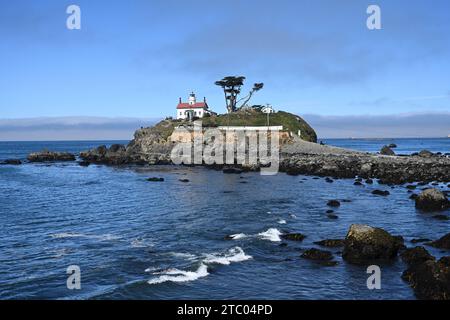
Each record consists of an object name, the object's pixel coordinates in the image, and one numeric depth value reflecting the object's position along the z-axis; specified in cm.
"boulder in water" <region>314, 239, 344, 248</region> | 2878
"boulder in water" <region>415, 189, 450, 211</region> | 4141
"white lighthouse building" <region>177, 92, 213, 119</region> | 14112
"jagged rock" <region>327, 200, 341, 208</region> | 4522
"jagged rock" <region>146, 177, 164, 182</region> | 6981
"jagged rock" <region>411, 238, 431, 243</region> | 2950
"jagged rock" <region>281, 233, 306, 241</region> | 3089
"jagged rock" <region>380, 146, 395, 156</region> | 10358
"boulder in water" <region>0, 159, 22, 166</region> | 11739
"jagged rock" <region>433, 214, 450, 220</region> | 3697
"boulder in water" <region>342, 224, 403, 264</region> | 2558
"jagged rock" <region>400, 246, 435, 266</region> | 2403
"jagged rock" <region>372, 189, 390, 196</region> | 5234
